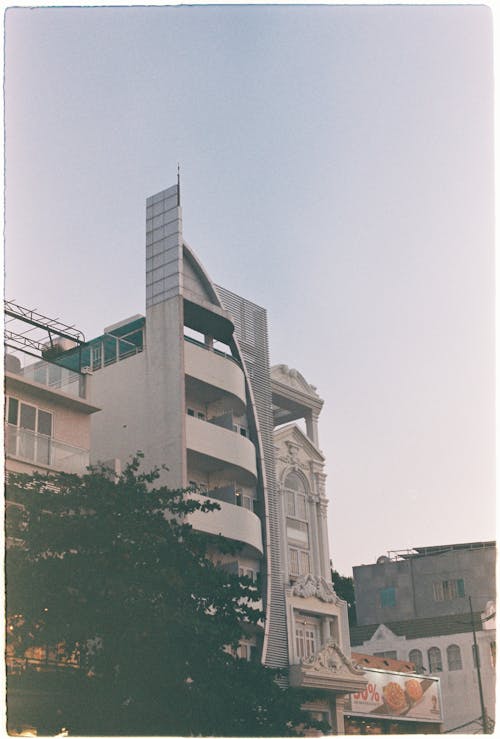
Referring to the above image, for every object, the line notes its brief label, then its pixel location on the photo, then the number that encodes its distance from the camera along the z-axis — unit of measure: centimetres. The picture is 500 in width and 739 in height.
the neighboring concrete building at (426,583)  5650
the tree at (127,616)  2388
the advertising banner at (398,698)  4162
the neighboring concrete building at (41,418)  2967
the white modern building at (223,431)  3722
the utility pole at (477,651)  4784
